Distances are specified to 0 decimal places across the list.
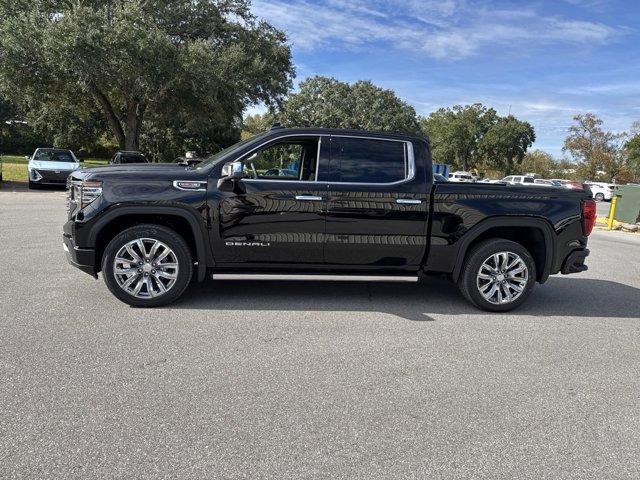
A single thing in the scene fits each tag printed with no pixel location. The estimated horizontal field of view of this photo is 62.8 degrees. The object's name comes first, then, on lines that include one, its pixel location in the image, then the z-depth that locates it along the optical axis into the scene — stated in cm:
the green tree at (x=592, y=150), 5425
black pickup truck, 530
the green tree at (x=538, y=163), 6975
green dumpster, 1659
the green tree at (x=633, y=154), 5163
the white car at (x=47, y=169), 1970
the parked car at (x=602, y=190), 3754
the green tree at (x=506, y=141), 6869
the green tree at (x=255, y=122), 5821
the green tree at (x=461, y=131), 6981
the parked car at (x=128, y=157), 2133
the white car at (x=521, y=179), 3775
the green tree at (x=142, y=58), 2111
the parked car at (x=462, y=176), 4954
